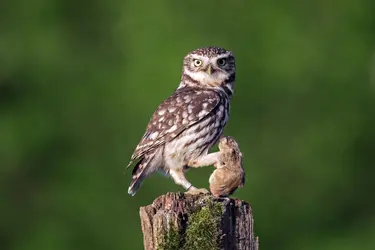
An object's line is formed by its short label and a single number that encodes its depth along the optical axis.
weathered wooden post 14.81
